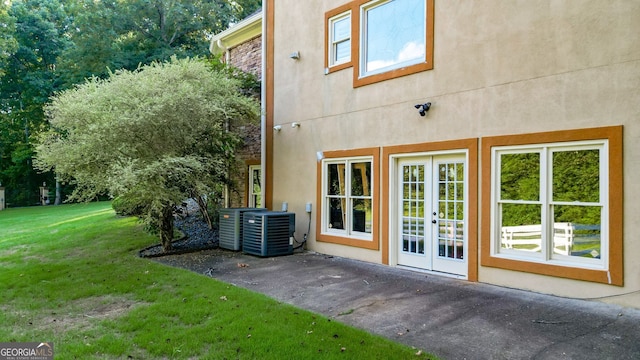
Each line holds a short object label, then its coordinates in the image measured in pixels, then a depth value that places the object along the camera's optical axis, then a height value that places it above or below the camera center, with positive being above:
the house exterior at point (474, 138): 5.27 +0.78
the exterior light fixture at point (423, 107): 7.21 +1.42
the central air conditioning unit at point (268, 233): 8.96 -1.14
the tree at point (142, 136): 8.20 +1.07
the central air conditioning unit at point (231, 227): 9.70 -1.09
